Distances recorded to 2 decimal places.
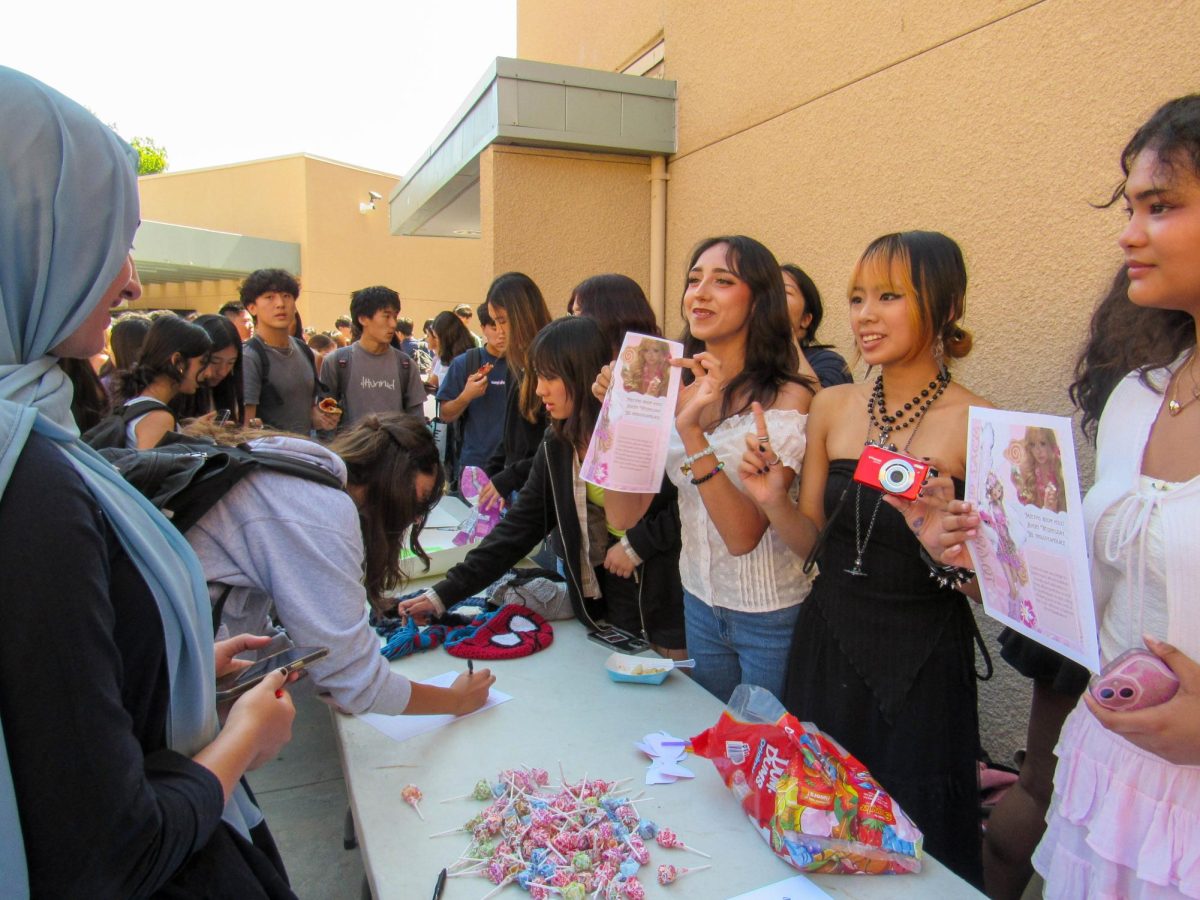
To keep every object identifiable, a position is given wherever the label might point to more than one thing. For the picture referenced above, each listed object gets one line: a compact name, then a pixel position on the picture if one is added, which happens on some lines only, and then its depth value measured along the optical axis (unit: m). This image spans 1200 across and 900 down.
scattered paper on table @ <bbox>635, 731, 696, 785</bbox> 1.46
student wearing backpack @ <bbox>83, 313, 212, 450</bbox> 2.92
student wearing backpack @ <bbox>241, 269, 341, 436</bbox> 4.42
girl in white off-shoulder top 1.79
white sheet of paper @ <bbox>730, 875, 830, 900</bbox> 1.14
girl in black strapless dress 1.56
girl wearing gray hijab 0.68
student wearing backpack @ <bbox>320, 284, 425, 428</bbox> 4.78
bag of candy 1.18
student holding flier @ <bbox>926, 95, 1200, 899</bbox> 1.01
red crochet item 2.11
